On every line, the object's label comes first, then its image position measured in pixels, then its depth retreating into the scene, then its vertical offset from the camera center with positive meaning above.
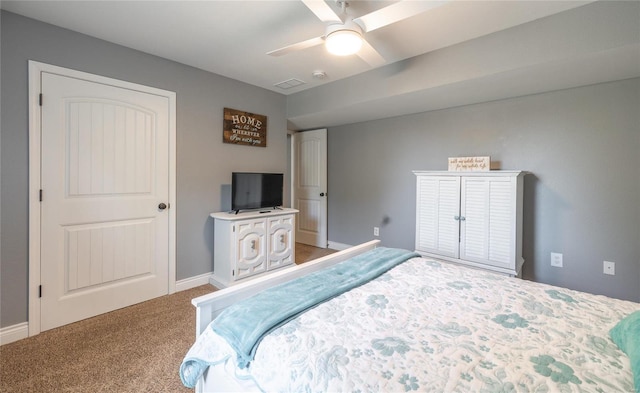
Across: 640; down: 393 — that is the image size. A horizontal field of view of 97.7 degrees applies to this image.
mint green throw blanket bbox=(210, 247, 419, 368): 1.02 -0.46
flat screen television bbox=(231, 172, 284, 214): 3.09 +0.06
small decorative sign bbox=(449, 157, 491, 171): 2.80 +0.34
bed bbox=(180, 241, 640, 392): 0.81 -0.51
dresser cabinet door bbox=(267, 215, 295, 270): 3.23 -0.55
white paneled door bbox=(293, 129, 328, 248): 4.64 +0.17
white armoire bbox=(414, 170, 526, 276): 2.56 -0.21
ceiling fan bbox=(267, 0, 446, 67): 1.56 +1.05
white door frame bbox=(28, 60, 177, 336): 2.06 +0.08
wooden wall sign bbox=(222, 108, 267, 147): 3.23 +0.81
